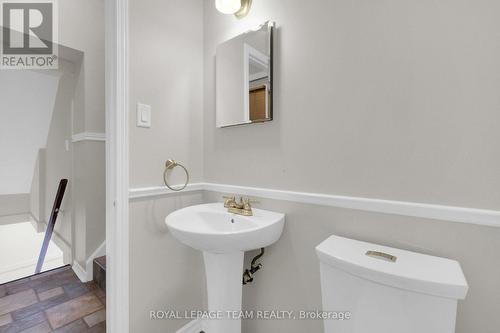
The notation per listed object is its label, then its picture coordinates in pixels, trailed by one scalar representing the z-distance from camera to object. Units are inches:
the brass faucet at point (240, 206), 46.2
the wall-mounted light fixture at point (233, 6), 48.3
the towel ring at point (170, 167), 49.8
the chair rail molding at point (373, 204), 27.6
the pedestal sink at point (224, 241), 34.4
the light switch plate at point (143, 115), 45.2
